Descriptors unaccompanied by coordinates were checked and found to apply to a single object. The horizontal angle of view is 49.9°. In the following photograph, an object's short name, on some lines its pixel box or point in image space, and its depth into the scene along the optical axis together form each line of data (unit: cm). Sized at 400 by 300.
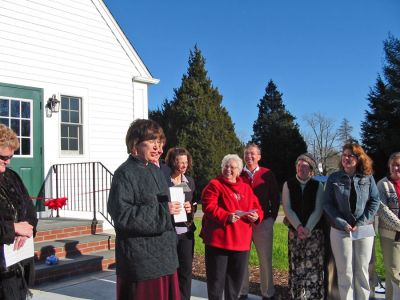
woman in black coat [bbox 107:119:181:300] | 279
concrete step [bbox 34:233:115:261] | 622
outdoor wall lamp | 863
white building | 818
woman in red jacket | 429
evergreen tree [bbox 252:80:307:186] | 2716
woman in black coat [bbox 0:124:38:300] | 271
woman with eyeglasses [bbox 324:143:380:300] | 452
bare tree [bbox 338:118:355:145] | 4812
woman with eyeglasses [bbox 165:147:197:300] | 443
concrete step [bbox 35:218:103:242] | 672
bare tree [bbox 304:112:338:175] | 4847
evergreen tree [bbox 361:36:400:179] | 2292
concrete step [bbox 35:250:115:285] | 574
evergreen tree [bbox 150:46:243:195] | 2273
